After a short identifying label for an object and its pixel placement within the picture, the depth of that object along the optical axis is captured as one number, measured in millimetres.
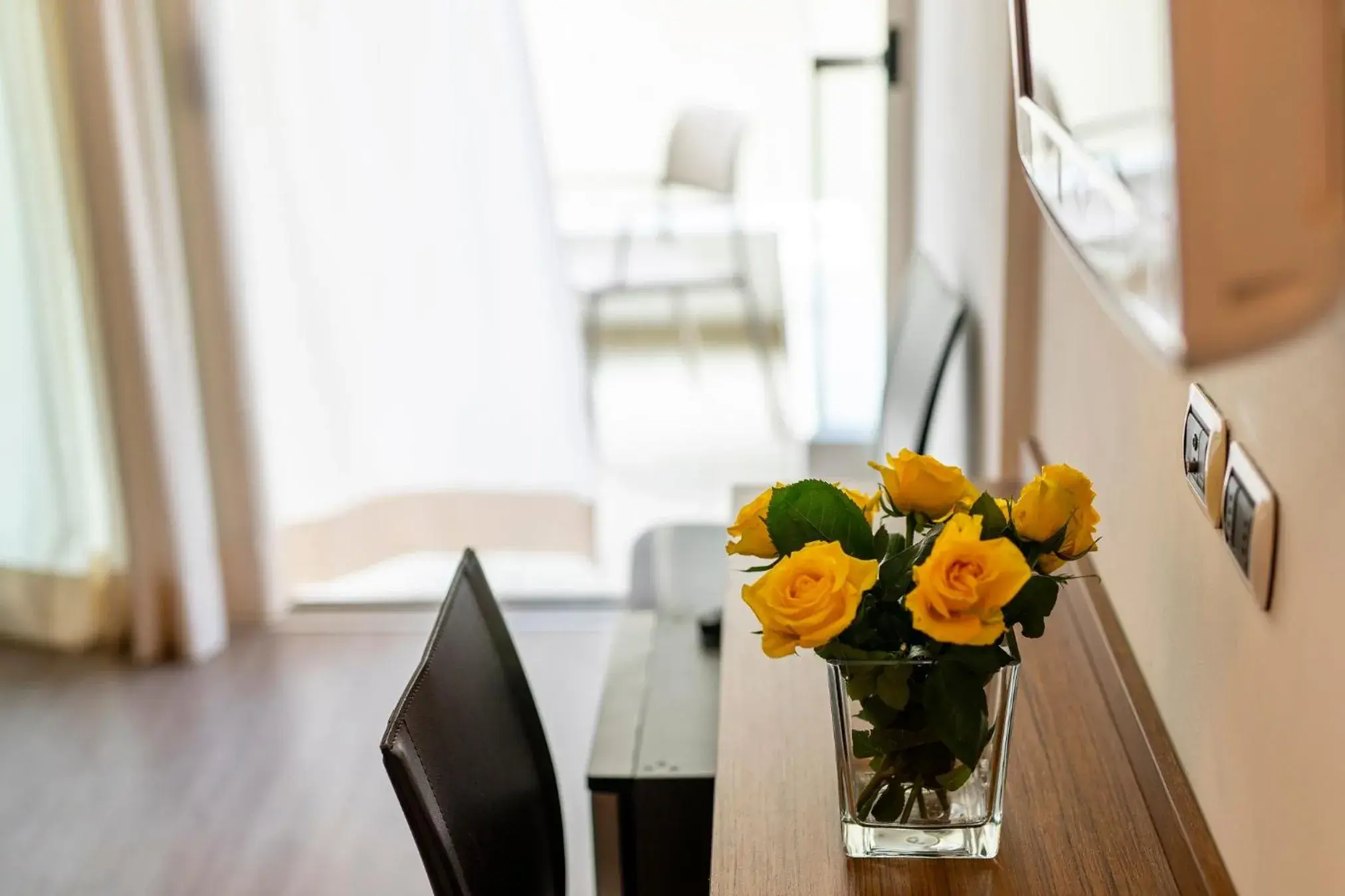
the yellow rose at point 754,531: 1044
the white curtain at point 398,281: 2779
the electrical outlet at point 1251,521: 876
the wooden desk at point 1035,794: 1050
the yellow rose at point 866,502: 1079
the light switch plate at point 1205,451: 968
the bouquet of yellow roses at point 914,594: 927
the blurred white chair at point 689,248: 3629
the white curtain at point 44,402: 2756
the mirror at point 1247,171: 530
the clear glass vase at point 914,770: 1004
